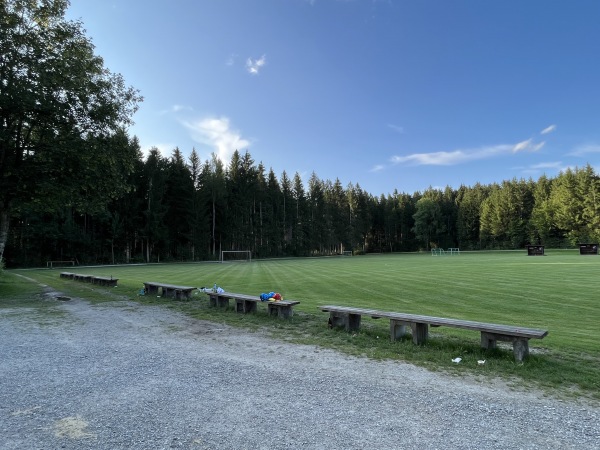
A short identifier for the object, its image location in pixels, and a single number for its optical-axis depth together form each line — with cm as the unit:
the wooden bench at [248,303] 920
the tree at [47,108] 1397
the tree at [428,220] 9094
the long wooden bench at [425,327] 560
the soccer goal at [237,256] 6181
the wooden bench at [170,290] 1312
